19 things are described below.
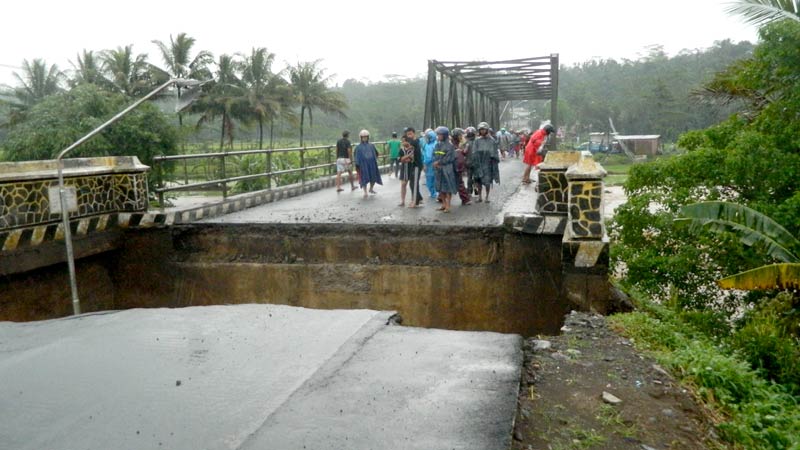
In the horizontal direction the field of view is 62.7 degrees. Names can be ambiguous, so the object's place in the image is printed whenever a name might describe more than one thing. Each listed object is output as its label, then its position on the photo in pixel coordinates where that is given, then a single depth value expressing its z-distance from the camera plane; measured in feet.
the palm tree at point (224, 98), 113.09
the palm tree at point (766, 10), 32.58
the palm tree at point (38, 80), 116.57
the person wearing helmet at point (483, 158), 37.91
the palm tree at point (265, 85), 115.03
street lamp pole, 22.52
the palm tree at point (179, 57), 105.60
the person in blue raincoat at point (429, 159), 40.68
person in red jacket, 43.44
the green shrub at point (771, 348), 23.84
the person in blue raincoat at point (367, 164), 43.50
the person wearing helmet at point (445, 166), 34.47
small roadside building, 157.99
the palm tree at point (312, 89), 124.77
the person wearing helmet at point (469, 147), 39.09
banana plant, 25.46
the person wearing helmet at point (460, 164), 38.09
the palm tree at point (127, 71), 101.81
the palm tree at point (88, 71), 102.32
